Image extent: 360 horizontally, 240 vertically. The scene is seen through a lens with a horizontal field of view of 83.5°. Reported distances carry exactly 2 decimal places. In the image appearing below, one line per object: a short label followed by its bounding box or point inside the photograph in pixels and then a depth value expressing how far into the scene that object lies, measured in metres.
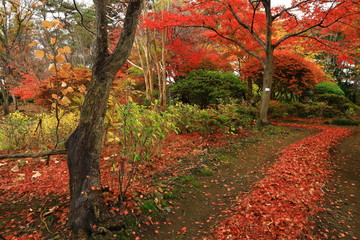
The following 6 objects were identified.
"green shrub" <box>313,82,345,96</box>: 12.65
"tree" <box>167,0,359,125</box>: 6.31
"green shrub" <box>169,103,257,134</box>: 5.48
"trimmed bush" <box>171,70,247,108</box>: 7.99
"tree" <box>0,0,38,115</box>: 11.08
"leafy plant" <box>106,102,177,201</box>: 2.71
